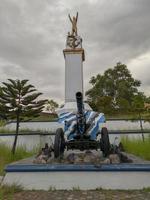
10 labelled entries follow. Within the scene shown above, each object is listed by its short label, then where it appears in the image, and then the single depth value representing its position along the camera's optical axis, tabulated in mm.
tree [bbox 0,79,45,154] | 5482
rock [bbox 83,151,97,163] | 2969
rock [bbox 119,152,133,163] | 3009
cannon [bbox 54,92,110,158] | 3331
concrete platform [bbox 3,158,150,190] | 2517
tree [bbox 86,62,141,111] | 20445
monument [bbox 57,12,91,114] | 5702
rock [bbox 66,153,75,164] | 3029
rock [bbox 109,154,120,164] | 2920
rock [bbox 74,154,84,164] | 2970
